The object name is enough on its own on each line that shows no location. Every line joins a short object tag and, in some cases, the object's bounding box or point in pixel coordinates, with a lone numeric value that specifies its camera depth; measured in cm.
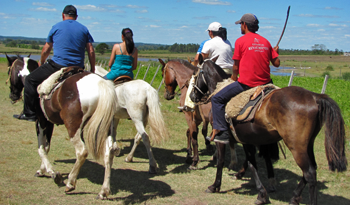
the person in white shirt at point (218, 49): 650
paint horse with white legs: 450
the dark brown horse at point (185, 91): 648
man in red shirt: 441
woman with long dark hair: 613
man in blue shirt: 502
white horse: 588
